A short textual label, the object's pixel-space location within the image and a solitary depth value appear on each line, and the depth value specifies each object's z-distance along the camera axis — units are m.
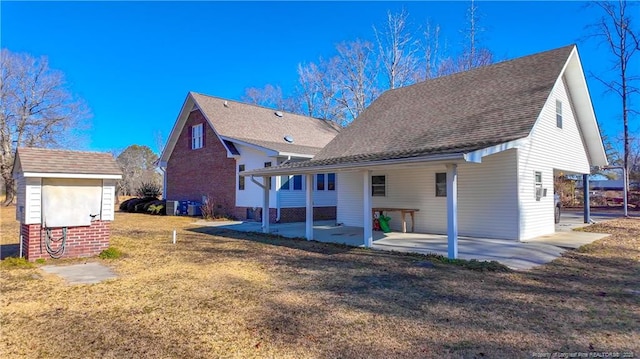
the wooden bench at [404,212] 12.41
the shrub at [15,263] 7.35
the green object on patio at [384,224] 12.92
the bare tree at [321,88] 32.41
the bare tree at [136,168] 45.59
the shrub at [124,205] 24.43
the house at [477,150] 9.77
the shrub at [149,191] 26.46
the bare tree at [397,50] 27.94
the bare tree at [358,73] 30.25
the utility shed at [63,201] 7.73
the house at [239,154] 17.33
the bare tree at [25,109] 28.91
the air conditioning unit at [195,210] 20.48
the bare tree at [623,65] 26.12
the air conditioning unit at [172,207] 21.16
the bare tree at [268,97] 39.34
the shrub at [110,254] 8.38
